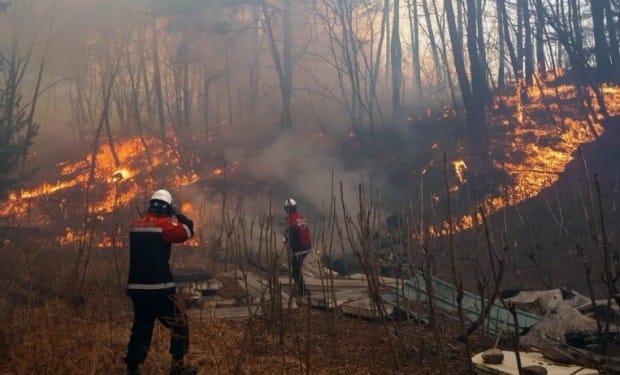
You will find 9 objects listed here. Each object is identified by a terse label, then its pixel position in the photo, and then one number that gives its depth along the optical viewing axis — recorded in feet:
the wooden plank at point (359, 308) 24.36
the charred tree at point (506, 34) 67.15
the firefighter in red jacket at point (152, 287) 16.76
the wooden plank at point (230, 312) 26.27
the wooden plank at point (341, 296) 28.07
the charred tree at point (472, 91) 60.18
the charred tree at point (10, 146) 43.80
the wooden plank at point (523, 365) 14.98
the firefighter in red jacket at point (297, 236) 30.53
